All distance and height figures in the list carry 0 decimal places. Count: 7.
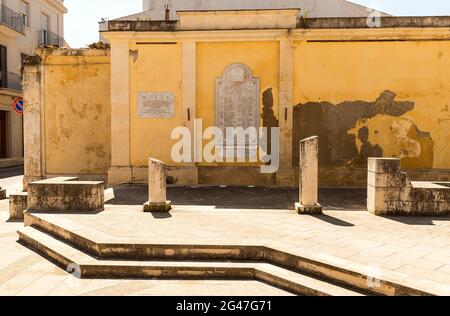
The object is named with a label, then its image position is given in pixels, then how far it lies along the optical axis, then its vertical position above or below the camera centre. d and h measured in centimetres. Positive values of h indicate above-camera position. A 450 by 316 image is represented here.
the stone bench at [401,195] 693 -99
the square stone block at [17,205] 805 -140
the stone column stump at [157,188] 725 -91
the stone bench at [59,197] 722 -109
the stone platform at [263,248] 414 -145
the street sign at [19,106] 1285 +143
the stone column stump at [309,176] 709 -65
